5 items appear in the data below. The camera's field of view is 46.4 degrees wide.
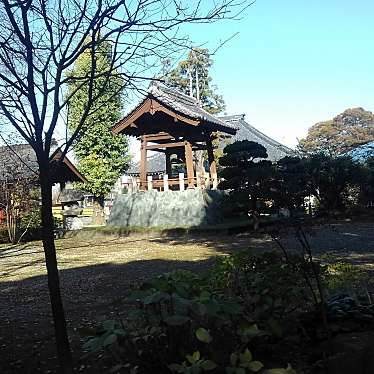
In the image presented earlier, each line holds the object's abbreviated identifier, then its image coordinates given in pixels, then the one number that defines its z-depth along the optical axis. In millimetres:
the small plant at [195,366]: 1965
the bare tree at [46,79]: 2562
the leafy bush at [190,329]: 2166
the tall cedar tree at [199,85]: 31906
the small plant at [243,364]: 1969
